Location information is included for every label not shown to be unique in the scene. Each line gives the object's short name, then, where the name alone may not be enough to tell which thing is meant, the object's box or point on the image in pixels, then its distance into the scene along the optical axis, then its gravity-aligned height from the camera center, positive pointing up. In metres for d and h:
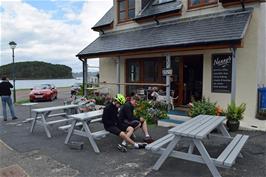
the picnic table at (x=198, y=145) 4.10 -1.21
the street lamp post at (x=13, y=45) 18.40 +2.60
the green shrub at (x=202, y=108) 8.13 -0.92
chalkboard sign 9.35 +0.32
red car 19.52 -1.03
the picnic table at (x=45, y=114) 7.59 -1.12
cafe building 8.78 +1.34
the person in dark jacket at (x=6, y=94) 10.73 -0.61
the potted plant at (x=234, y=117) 7.72 -1.11
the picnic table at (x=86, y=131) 5.95 -1.27
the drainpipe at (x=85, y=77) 13.97 +0.19
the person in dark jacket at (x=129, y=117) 6.43 -0.95
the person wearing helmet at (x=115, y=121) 6.08 -1.01
